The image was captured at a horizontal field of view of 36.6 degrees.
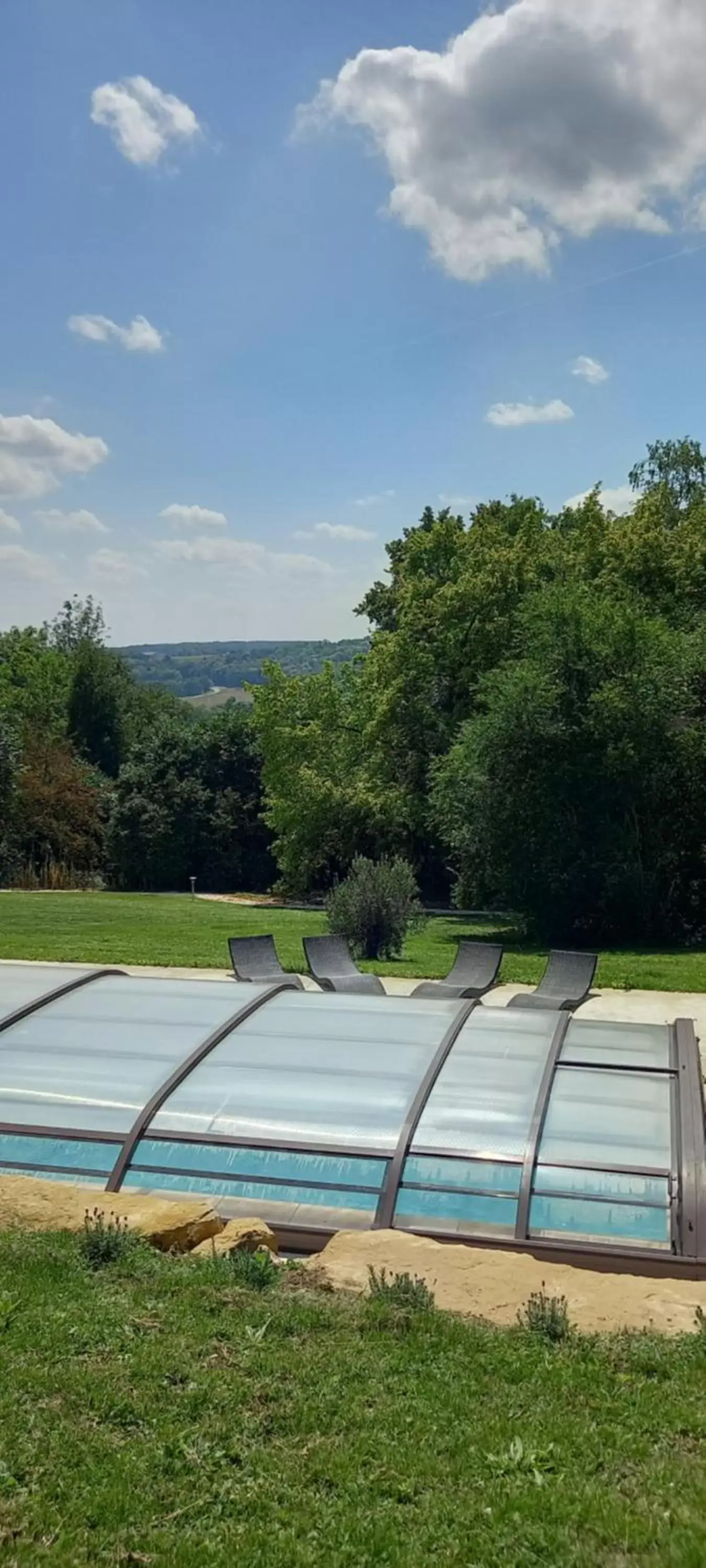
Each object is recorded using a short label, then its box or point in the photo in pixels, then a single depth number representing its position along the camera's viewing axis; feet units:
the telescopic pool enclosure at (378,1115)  20.06
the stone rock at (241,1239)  18.21
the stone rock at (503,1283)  15.98
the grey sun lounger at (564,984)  41.39
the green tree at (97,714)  191.01
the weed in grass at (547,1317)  14.75
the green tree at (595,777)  65.51
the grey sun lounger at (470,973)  42.50
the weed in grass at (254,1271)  16.48
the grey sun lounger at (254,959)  44.93
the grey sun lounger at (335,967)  43.65
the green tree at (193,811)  133.39
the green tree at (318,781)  107.34
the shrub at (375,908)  56.29
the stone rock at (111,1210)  18.62
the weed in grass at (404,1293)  15.60
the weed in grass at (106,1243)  17.11
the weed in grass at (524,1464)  11.09
